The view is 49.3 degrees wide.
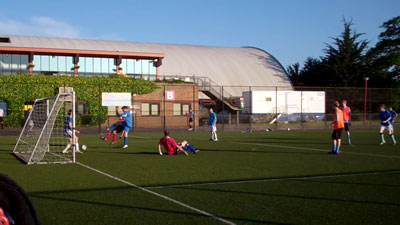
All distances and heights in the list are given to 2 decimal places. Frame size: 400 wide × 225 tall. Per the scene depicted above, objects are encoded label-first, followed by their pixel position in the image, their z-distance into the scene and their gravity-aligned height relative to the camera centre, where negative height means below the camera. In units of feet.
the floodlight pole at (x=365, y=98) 152.35 +4.55
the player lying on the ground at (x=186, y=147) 52.95 -4.40
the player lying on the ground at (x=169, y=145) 51.93 -4.03
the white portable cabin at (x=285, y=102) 151.23 +3.42
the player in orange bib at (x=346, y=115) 64.46 -0.52
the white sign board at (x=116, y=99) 113.50 +3.20
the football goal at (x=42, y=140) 46.37 -3.58
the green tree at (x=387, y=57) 206.49 +26.34
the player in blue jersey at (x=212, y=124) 80.38 -2.35
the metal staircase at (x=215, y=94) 164.07 +6.73
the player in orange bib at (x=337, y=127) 52.01 -1.85
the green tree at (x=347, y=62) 217.15 +24.81
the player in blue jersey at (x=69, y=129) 53.44 -2.28
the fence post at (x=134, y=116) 112.42 -1.46
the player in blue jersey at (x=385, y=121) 68.30 -1.49
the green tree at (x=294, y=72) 303.27 +29.36
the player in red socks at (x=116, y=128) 66.13 -2.56
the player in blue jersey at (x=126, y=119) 64.06 -1.16
